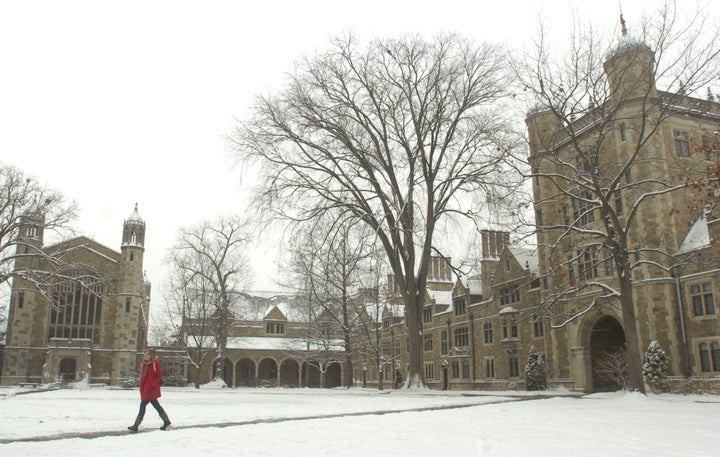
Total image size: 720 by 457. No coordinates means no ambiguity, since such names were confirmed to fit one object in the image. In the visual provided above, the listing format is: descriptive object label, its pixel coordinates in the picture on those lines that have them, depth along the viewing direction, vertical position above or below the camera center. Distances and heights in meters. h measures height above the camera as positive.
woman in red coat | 10.59 -0.46
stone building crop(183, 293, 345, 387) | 66.62 +0.55
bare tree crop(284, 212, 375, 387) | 24.09 +4.77
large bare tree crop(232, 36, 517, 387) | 24.97 +9.37
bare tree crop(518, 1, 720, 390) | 19.22 +7.95
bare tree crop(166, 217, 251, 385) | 46.00 +5.94
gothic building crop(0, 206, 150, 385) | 48.31 +2.95
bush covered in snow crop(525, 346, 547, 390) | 34.66 -1.07
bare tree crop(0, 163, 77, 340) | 30.03 +7.55
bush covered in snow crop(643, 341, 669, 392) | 24.81 -0.60
